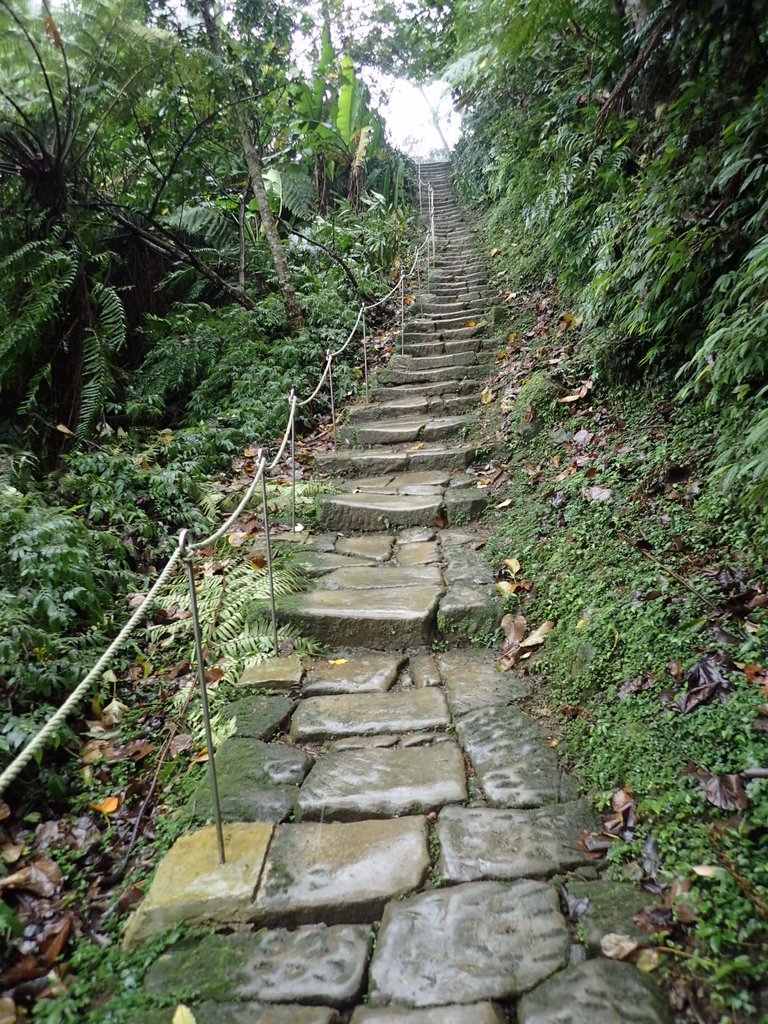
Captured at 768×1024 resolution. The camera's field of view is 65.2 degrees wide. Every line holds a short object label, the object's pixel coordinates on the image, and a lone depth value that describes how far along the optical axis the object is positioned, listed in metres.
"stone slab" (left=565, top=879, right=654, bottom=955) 1.65
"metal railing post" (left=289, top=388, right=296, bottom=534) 4.52
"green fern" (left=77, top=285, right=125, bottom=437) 5.78
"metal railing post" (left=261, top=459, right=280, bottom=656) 3.14
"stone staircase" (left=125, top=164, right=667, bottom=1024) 1.58
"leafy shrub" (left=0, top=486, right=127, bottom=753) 2.77
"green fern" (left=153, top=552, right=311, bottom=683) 3.29
